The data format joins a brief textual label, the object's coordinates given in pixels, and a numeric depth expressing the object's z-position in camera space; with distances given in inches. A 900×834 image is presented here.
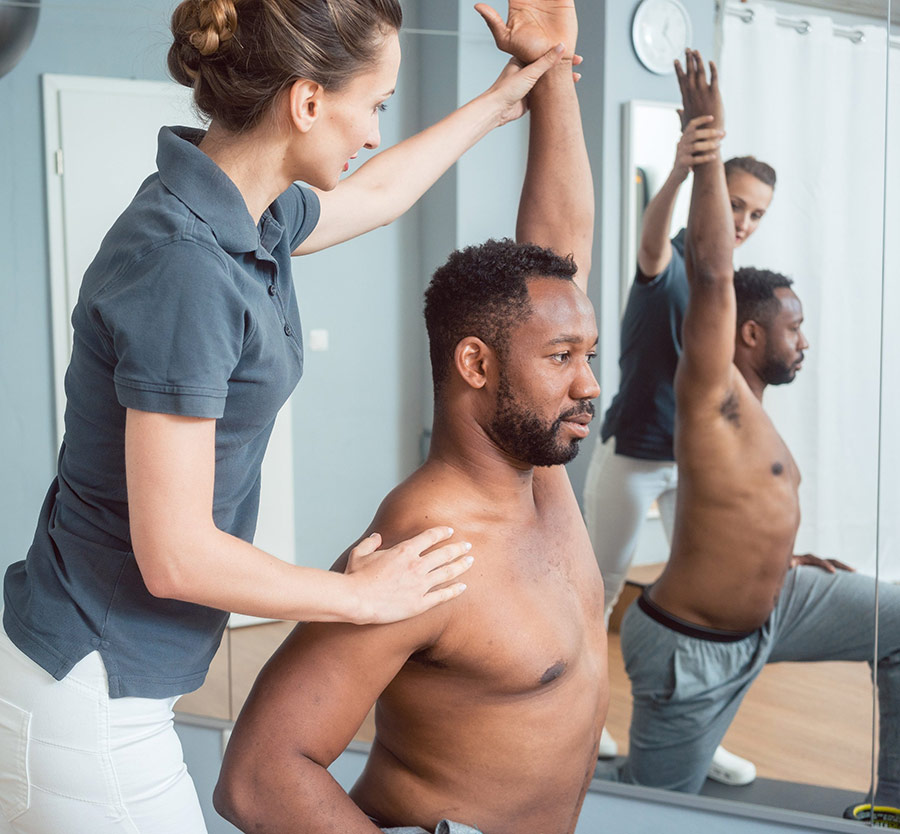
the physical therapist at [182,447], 35.7
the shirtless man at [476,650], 44.8
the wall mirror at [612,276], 77.2
